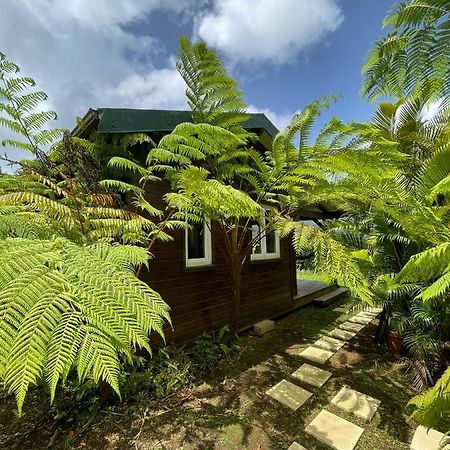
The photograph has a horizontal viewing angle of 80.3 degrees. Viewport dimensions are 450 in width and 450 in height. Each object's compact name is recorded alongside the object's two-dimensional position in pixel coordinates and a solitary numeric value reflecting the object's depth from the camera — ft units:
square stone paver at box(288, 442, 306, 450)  6.89
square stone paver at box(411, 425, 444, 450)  6.96
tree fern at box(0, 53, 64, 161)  7.27
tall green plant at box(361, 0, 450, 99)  5.82
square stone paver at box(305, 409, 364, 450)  7.13
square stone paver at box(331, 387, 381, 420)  8.38
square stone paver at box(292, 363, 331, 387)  10.24
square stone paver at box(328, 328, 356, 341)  15.02
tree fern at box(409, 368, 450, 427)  5.01
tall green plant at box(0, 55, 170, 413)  2.69
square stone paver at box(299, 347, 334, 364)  12.19
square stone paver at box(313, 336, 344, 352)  13.48
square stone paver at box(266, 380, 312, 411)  8.88
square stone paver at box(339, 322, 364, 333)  16.28
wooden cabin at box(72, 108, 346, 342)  10.68
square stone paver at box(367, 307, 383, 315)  19.55
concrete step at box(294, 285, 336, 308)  21.28
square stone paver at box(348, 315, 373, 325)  17.62
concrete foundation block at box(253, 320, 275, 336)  15.37
